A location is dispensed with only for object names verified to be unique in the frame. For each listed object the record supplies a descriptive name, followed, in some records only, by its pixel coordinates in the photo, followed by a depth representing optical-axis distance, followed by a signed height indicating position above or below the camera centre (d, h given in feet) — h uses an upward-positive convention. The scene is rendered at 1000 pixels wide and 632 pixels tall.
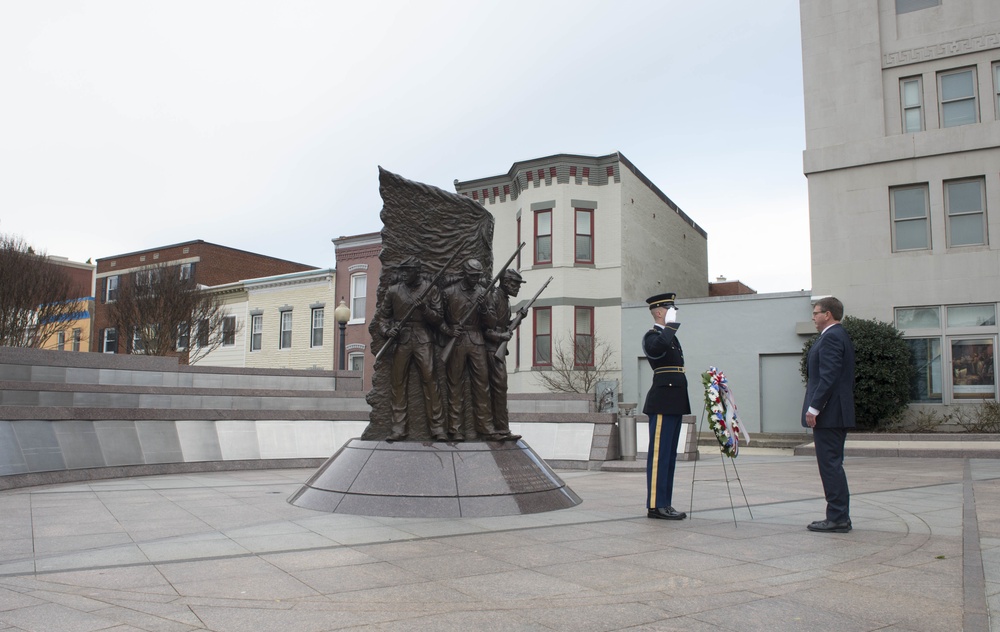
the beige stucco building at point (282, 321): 128.36 +11.33
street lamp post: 77.46 +7.20
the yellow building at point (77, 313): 117.29 +13.37
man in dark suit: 22.20 -0.78
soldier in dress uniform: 24.41 -0.80
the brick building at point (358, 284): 122.11 +16.66
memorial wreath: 24.63 -0.84
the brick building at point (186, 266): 154.71 +25.60
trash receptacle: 49.03 -3.26
